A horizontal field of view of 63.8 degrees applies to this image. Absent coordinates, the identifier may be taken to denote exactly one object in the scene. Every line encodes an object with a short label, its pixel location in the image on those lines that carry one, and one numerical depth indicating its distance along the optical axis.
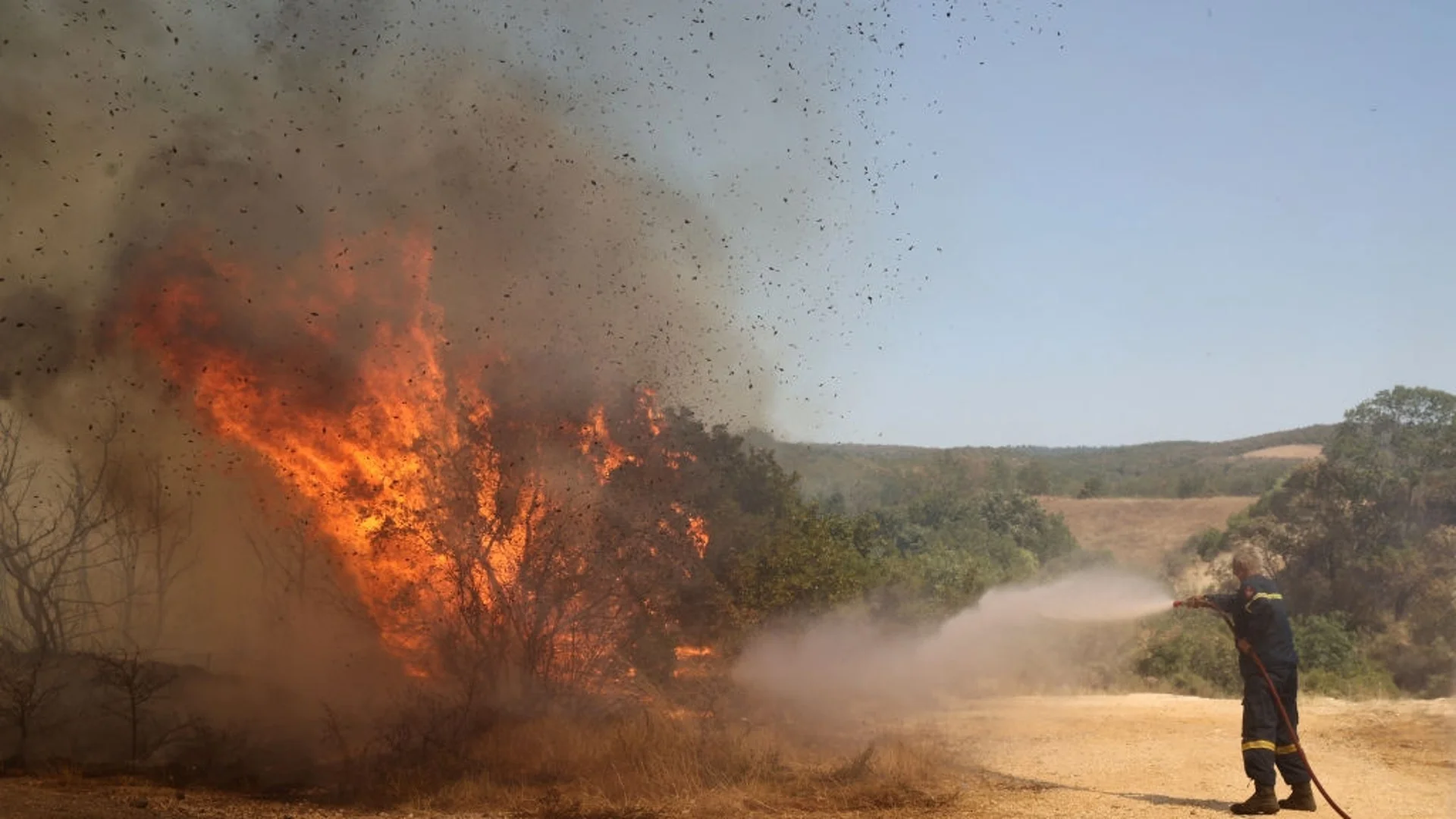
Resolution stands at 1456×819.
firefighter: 11.74
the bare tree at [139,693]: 14.82
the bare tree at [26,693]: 14.95
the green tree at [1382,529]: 30.75
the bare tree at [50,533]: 19.64
